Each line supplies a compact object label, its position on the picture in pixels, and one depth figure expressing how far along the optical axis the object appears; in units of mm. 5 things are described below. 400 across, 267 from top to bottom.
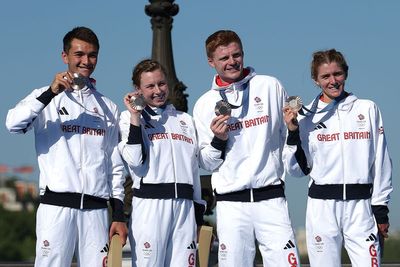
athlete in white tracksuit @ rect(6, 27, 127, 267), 15108
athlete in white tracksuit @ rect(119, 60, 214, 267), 15585
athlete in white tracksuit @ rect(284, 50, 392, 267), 15785
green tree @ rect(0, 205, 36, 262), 168451
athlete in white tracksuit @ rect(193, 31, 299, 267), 15454
